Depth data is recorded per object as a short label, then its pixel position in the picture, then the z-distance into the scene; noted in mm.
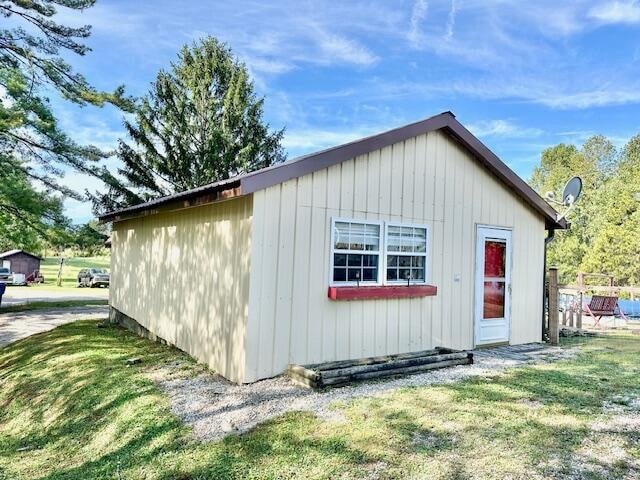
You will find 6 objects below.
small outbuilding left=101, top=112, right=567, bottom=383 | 5520
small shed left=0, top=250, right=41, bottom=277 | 37344
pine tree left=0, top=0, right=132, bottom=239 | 12094
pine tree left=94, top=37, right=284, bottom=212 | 23219
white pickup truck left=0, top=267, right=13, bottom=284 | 32588
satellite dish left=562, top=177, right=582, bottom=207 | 8953
